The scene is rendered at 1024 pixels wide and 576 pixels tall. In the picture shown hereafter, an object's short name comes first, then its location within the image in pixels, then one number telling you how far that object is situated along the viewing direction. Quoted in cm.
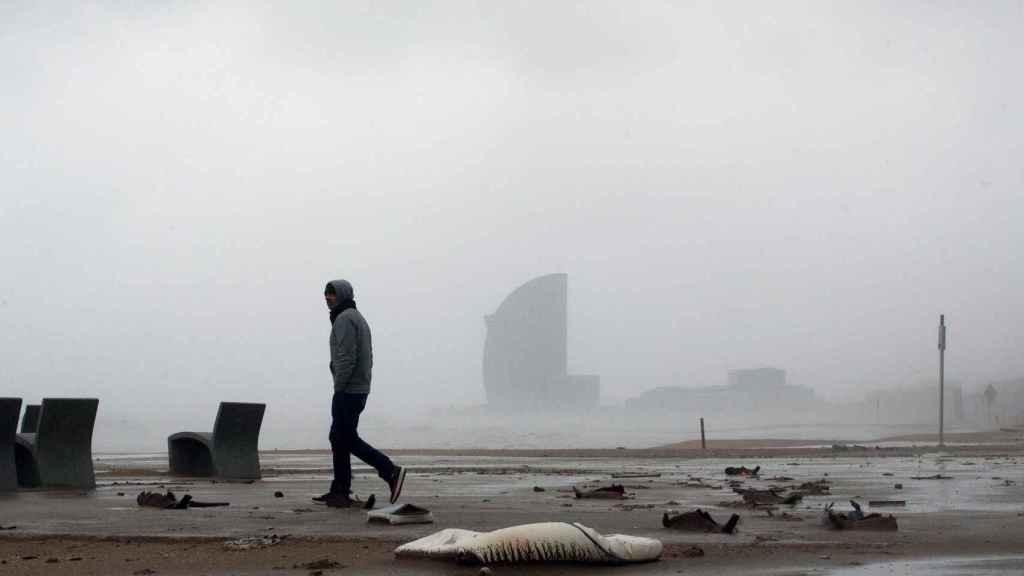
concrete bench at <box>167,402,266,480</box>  1658
